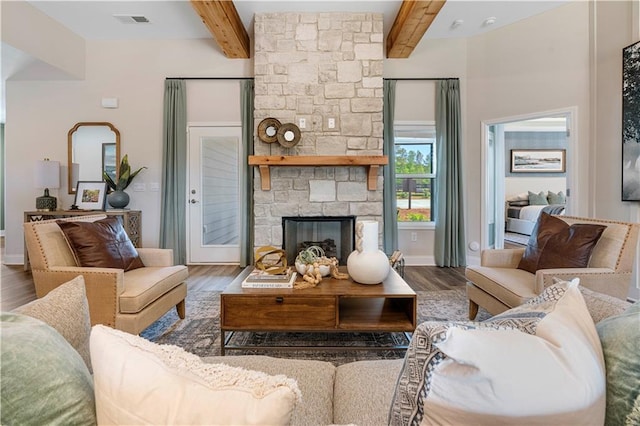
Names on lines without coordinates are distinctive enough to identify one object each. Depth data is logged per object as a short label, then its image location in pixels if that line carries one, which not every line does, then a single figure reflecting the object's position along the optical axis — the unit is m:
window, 4.73
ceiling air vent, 3.97
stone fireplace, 3.98
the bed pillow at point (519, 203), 7.82
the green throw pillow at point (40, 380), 0.47
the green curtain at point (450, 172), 4.56
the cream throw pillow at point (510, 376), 0.47
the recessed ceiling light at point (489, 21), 4.02
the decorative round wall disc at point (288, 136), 3.89
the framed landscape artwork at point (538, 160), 7.93
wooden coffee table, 1.96
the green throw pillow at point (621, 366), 0.54
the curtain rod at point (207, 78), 4.57
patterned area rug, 2.11
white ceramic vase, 2.09
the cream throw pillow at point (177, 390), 0.43
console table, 4.19
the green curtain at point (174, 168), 4.56
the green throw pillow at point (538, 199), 7.54
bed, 6.84
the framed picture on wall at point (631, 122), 3.05
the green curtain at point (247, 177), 4.54
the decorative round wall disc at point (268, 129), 3.94
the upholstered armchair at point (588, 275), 1.97
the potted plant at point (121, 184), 4.38
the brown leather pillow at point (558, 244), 2.11
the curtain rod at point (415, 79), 4.61
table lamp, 4.38
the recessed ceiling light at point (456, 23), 4.07
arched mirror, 4.68
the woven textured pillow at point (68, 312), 0.71
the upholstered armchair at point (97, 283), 1.94
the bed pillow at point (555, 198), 7.59
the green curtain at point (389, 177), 4.55
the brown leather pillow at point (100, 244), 2.10
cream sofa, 0.51
